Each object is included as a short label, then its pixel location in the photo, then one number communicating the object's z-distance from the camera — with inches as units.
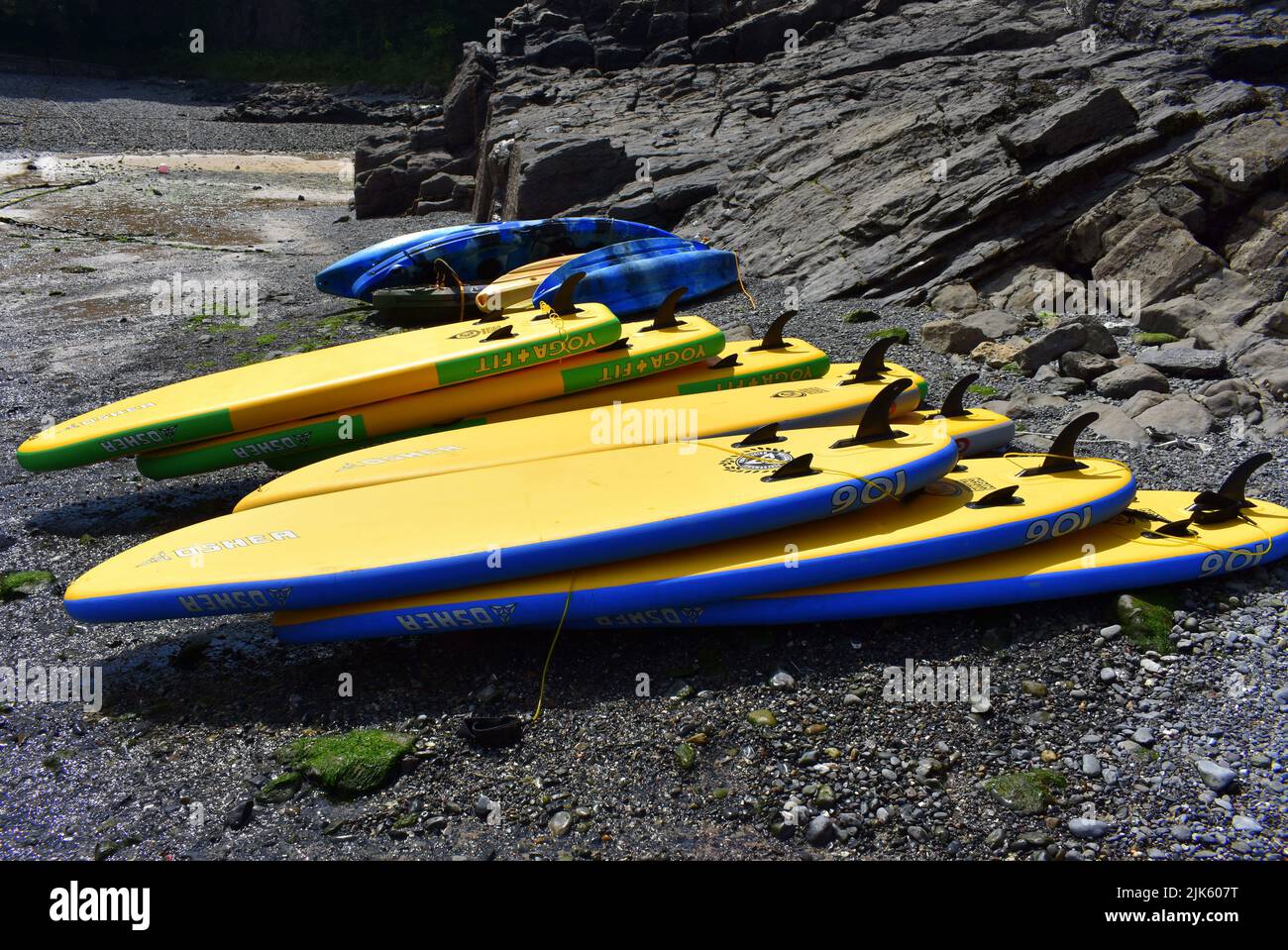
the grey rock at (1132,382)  253.8
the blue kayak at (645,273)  370.9
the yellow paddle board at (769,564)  149.2
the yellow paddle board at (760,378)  231.8
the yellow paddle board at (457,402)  219.5
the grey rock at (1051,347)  275.6
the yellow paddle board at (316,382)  212.8
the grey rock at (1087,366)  264.5
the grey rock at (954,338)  296.0
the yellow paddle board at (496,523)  147.7
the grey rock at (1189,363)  262.2
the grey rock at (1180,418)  228.8
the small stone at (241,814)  123.6
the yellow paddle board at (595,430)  193.0
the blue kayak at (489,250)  402.9
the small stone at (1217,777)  124.5
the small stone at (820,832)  119.6
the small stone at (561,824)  122.6
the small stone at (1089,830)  119.2
